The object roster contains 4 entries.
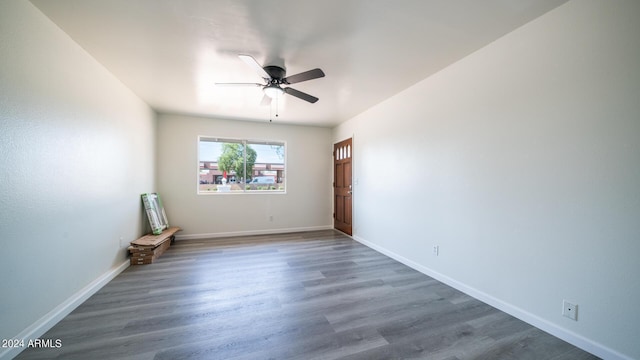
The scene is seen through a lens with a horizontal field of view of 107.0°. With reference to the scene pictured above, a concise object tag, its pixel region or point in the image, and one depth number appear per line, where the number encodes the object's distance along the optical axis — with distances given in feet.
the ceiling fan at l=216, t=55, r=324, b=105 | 7.88
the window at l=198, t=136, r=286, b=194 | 16.94
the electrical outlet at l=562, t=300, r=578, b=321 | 5.82
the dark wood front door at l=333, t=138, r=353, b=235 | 17.24
